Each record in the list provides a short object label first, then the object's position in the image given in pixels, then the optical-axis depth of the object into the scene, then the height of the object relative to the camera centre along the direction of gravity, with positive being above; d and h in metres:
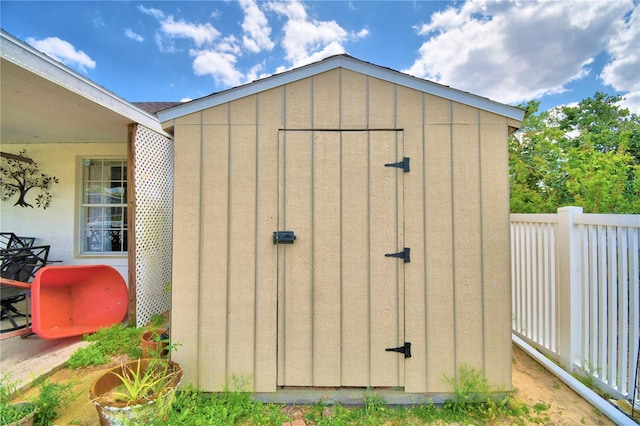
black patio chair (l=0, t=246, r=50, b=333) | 3.08 -0.73
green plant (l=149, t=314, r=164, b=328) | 3.36 -1.35
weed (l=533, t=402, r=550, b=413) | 1.99 -1.44
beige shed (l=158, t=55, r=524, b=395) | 2.08 -0.11
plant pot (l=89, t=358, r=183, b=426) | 1.55 -1.16
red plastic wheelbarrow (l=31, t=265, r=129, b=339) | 2.82 -0.99
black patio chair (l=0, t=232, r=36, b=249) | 4.20 -0.37
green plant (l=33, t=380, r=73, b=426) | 1.84 -1.33
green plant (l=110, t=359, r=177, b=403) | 1.63 -1.13
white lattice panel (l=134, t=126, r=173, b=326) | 3.46 -0.05
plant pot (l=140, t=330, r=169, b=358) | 2.28 -1.18
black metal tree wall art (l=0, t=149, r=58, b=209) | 4.35 +0.61
